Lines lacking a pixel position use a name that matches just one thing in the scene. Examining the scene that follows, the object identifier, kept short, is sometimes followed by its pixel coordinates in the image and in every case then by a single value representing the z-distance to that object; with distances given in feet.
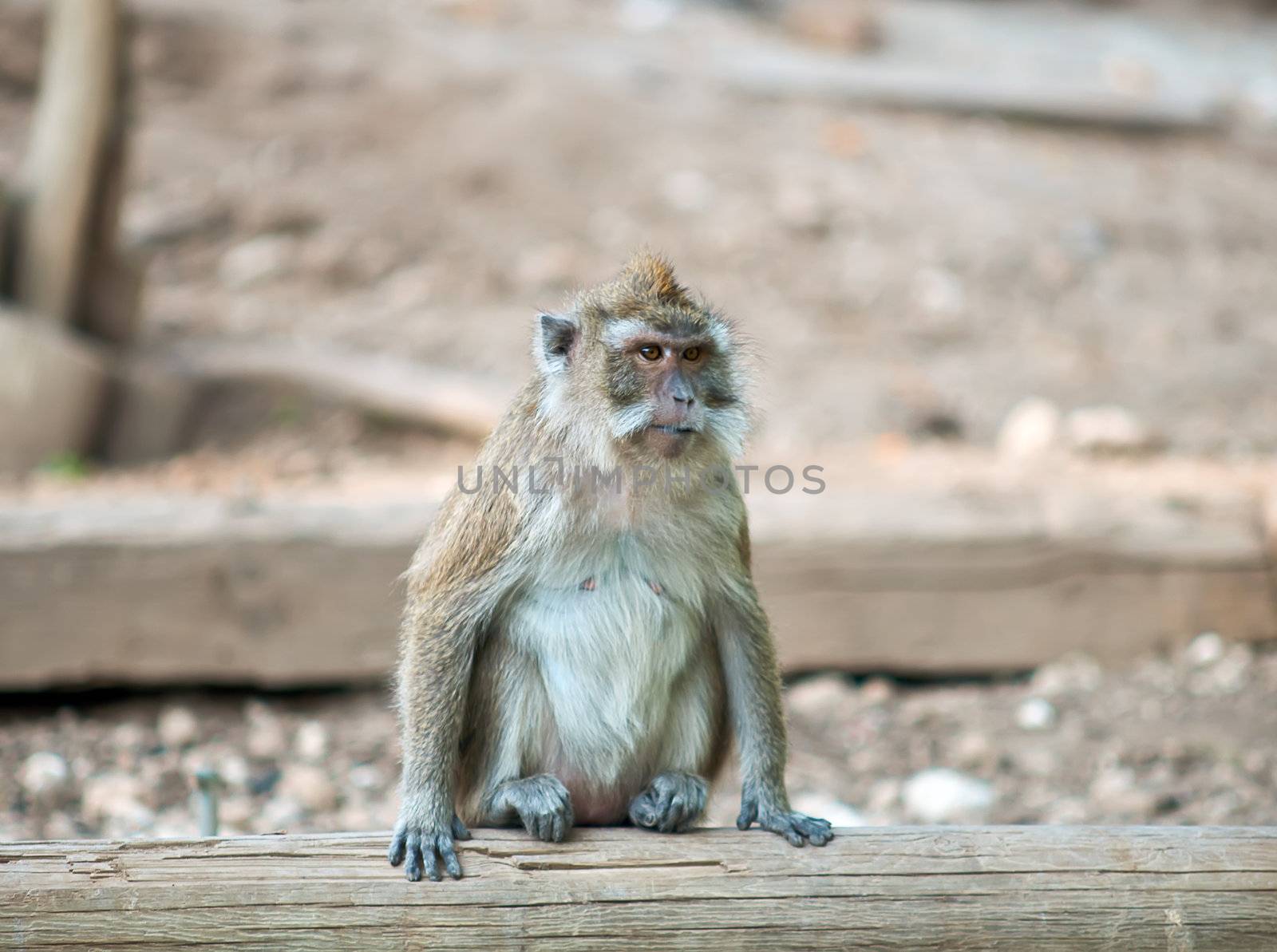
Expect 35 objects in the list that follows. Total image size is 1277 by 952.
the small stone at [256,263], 82.84
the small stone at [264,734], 47.85
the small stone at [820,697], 51.03
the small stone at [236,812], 42.47
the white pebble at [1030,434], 63.98
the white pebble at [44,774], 43.32
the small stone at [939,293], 84.17
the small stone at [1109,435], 64.49
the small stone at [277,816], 42.19
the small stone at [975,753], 46.88
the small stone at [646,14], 113.29
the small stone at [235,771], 45.27
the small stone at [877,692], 51.67
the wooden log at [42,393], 64.44
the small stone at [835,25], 113.50
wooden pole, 70.03
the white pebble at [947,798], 43.52
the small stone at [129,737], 47.59
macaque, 29.53
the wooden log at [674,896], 24.41
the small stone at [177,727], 48.03
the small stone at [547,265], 82.84
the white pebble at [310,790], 43.98
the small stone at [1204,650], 51.49
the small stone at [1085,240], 91.25
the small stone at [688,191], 90.12
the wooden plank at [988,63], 102.89
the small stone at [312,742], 47.80
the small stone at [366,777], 45.96
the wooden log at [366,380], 67.82
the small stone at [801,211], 89.40
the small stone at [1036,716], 48.93
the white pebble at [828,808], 42.80
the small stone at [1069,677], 50.96
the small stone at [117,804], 41.73
